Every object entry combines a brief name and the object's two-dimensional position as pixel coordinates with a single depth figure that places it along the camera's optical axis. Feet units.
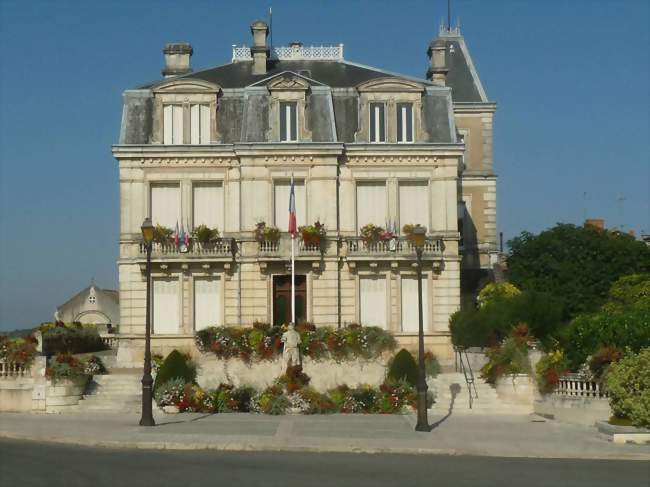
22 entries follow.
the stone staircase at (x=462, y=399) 108.58
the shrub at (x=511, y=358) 109.74
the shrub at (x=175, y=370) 108.47
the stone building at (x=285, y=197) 132.67
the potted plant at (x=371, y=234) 131.64
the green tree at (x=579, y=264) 142.72
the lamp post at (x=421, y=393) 91.50
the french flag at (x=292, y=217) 125.59
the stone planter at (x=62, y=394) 106.83
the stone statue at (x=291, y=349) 112.27
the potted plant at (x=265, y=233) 129.80
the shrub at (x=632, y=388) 87.20
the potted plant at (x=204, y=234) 130.78
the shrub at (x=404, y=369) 110.22
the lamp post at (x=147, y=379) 93.56
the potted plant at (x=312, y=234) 129.80
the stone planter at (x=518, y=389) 108.47
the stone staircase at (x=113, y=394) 107.76
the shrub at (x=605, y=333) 99.14
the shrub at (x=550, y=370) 104.68
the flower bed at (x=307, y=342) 116.06
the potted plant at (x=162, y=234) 130.72
